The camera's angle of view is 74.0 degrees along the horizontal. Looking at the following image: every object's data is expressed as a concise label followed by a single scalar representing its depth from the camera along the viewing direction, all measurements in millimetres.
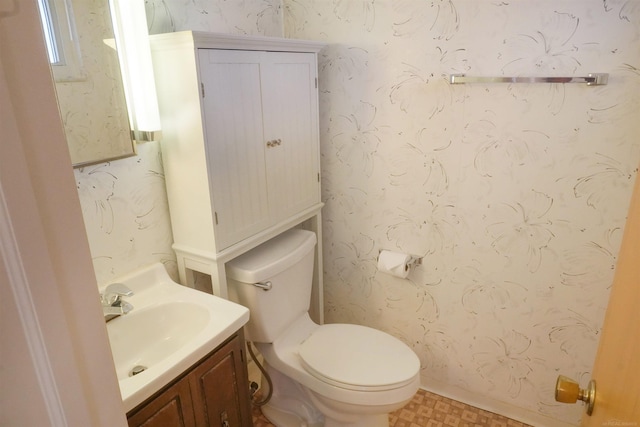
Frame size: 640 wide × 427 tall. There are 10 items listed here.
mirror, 1153
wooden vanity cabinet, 1063
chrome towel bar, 1397
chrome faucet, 1228
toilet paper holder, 1910
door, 587
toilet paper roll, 1884
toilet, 1519
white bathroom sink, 1214
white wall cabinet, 1301
